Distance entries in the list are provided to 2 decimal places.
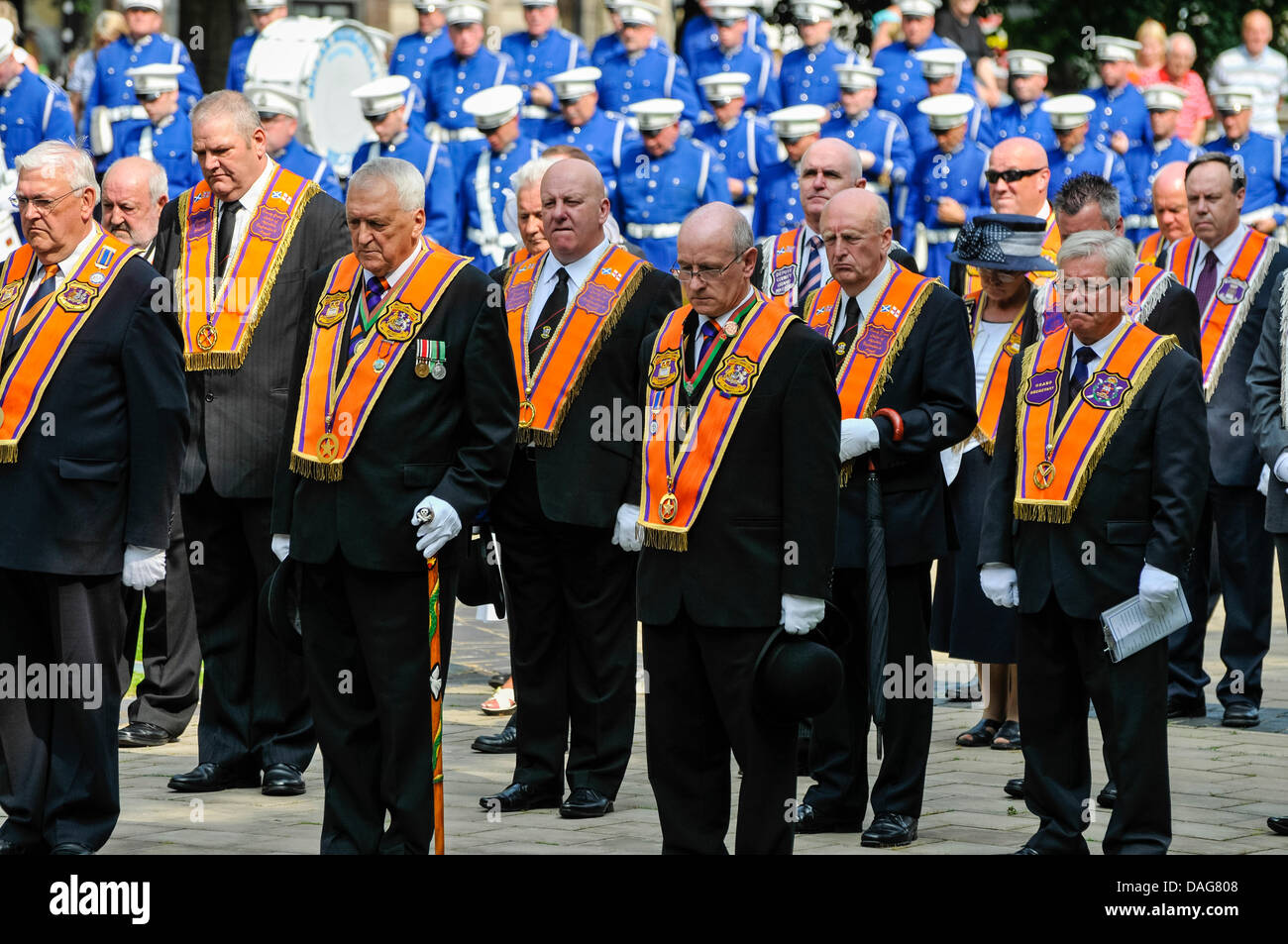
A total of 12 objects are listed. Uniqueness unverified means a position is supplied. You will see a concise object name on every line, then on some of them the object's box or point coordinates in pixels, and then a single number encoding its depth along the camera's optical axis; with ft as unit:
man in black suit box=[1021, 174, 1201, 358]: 55.01
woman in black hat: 55.06
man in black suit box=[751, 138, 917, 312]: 54.03
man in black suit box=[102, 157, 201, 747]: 59.41
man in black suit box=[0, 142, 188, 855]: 43.45
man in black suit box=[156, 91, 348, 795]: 51.85
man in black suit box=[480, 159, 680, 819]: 50.96
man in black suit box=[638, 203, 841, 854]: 40.06
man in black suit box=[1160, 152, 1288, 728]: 61.87
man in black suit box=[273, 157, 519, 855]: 42.06
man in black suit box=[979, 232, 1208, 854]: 42.37
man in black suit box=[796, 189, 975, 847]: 47.75
